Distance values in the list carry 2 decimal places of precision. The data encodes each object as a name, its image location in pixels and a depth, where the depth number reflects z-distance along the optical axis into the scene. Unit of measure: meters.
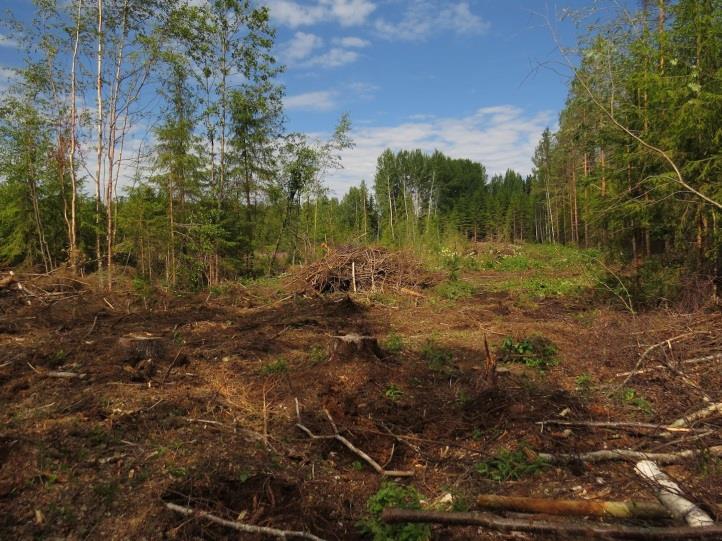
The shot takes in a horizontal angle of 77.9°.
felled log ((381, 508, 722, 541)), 2.10
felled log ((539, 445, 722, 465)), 3.15
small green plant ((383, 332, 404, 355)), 6.68
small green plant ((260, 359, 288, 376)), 5.56
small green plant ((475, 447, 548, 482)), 3.30
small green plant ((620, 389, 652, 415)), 4.33
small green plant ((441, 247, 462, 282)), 14.35
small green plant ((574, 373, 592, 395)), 4.93
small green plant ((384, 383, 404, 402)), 4.79
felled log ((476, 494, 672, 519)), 2.49
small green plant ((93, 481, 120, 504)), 2.91
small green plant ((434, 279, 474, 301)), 11.79
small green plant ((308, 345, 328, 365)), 6.06
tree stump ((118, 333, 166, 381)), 5.24
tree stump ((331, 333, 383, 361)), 5.80
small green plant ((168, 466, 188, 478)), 3.19
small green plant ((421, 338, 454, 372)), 5.94
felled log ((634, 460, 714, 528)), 2.28
